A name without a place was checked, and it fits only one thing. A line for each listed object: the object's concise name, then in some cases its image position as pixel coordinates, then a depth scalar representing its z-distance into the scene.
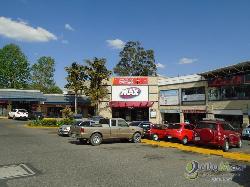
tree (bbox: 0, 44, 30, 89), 48.13
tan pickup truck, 13.12
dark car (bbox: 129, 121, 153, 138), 16.17
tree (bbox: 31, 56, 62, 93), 54.27
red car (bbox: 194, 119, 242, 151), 12.00
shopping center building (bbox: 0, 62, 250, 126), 24.07
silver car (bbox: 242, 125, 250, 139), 18.22
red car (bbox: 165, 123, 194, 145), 14.35
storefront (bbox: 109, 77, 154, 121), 33.04
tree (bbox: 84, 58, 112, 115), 32.03
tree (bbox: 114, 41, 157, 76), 55.20
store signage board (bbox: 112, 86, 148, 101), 33.10
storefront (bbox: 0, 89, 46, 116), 34.61
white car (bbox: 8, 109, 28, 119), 32.34
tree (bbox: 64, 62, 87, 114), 32.38
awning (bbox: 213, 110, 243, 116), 23.59
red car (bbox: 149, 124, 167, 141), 15.09
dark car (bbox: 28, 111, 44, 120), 31.20
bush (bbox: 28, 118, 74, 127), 25.20
